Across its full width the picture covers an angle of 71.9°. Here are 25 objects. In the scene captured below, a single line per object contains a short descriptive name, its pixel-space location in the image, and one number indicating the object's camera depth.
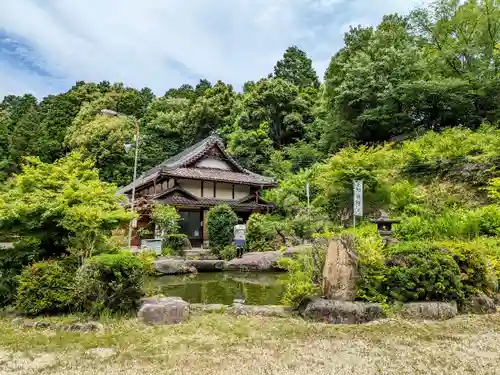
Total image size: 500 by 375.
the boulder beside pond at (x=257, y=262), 12.70
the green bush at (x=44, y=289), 5.61
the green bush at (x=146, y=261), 6.22
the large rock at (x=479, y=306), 5.64
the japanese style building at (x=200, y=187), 19.88
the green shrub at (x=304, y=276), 5.79
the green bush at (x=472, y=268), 5.85
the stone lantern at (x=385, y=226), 9.56
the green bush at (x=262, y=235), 15.54
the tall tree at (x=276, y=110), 28.59
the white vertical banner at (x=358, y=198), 9.55
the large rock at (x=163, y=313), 5.31
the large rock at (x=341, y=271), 5.54
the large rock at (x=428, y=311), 5.32
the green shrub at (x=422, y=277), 5.48
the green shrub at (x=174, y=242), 16.06
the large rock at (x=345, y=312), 5.24
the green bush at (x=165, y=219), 16.72
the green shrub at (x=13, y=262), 6.11
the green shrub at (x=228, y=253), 14.87
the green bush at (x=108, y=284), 5.60
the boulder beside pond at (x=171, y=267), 11.93
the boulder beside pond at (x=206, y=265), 13.05
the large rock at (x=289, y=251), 12.48
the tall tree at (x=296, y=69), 36.81
